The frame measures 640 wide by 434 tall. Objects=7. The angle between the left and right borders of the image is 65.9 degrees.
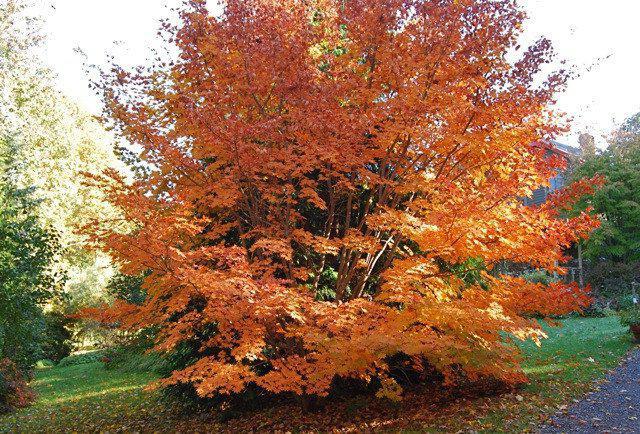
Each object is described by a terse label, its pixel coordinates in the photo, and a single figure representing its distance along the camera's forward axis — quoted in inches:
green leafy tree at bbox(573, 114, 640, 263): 908.0
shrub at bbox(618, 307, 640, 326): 478.6
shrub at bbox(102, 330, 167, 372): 533.7
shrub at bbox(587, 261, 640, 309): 837.2
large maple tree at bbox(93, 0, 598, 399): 245.9
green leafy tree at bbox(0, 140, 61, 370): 436.8
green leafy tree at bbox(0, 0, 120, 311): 705.0
